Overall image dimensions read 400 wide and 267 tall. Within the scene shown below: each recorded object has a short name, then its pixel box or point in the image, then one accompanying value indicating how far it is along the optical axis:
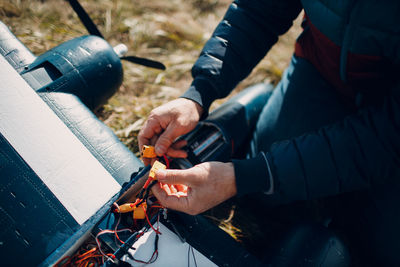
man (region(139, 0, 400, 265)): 1.10
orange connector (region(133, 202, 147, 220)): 1.05
